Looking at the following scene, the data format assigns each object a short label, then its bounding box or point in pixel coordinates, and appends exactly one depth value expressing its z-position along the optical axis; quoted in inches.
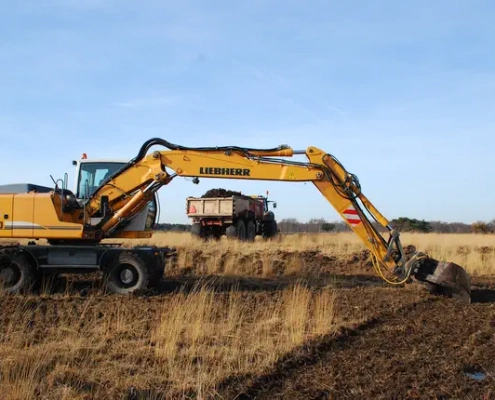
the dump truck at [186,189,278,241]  1039.6
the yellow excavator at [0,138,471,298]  478.3
